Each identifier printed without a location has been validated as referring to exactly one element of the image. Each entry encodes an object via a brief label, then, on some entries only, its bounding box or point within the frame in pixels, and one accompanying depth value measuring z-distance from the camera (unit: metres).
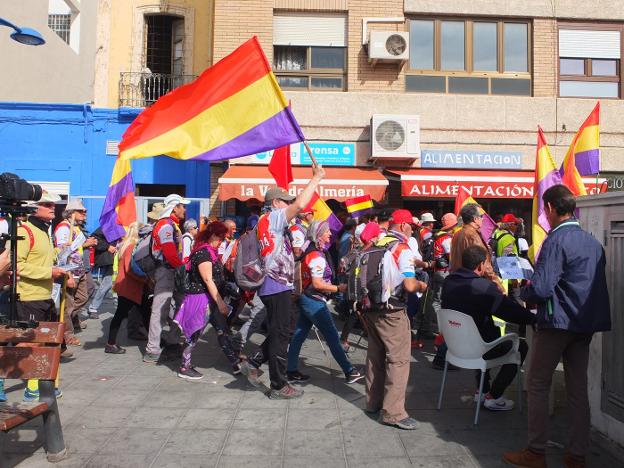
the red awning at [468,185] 11.92
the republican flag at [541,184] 5.80
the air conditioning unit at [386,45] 12.55
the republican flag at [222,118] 5.55
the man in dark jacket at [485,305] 4.53
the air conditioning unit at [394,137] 12.42
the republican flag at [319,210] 8.45
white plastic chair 4.58
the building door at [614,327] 3.95
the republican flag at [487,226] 7.80
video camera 3.77
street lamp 6.90
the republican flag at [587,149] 7.20
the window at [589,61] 13.34
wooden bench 3.78
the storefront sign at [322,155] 12.67
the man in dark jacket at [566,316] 3.54
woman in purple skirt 5.81
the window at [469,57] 13.29
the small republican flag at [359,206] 10.32
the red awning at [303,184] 11.54
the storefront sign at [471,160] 12.79
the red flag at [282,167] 7.42
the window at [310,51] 13.23
